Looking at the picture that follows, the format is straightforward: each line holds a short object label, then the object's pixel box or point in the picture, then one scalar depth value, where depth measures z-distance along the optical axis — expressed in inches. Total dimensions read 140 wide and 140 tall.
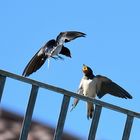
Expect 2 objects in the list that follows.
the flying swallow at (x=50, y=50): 404.8
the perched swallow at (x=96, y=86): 636.8
